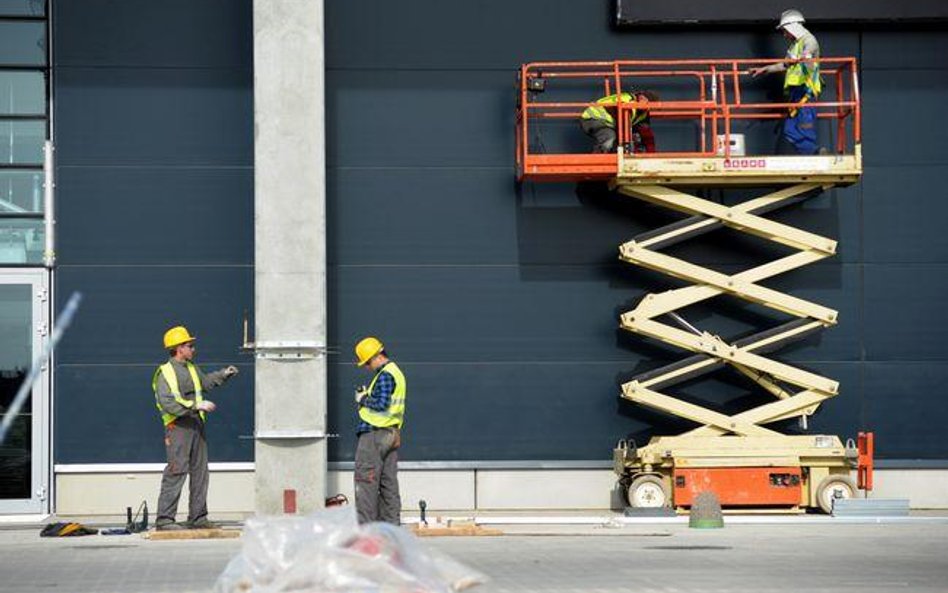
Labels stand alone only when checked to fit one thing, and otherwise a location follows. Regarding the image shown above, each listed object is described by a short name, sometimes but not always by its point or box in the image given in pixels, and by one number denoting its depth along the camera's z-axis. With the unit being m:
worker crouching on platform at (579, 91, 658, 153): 20.73
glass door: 20.98
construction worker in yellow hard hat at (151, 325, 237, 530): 18.27
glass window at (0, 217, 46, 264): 21.27
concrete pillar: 20.42
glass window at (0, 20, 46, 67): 21.38
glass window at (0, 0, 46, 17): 21.45
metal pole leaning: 21.00
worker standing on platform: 20.91
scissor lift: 20.34
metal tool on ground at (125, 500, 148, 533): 18.52
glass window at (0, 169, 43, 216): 21.31
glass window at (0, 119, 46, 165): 21.31
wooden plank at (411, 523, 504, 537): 18.16
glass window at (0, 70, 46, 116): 21.34
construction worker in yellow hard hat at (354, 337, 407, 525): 17.62
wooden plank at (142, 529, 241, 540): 17.89
